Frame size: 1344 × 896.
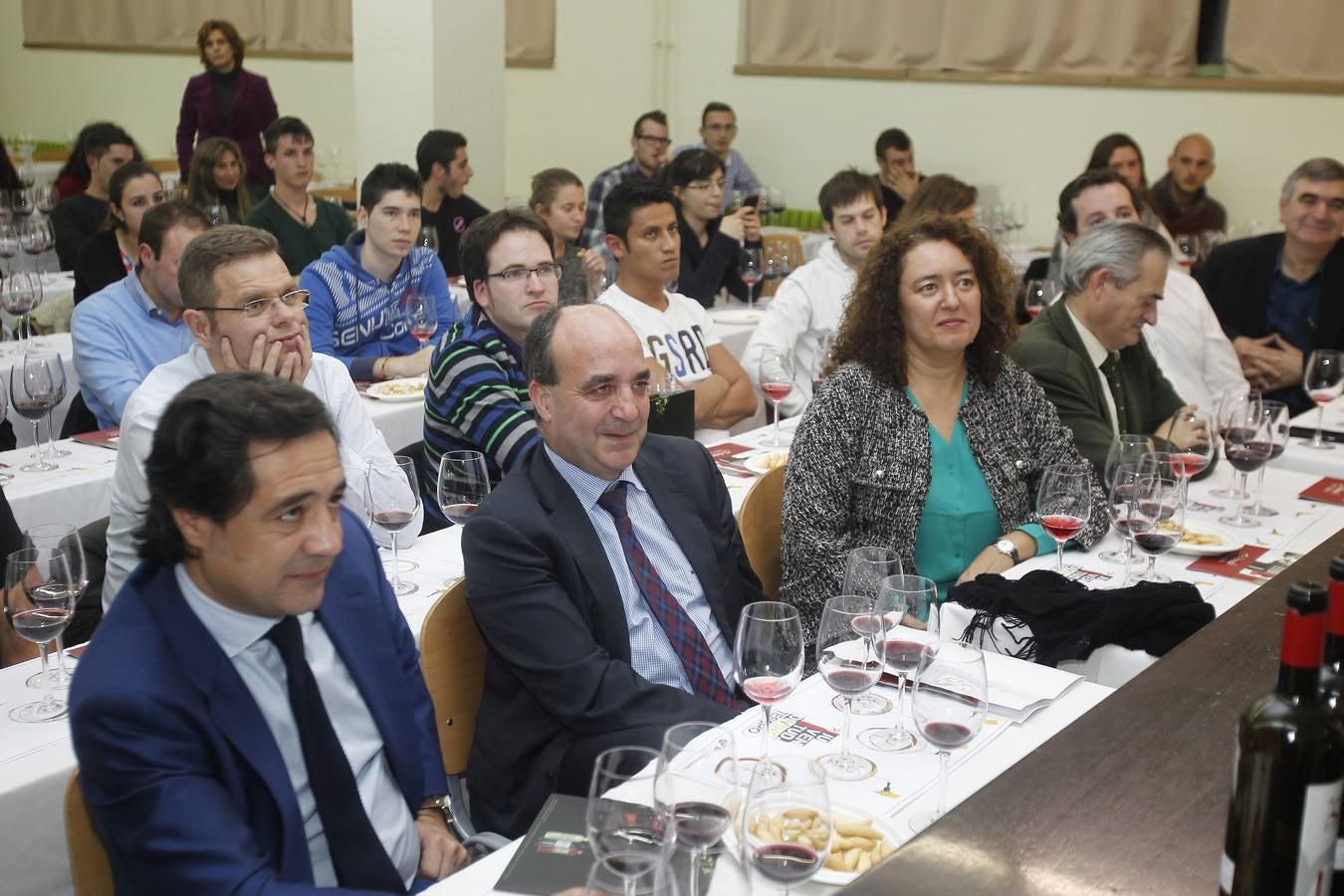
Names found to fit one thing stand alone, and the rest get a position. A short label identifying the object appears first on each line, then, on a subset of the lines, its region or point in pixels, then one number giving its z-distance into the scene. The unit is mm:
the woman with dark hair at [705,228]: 6062
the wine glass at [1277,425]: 2893
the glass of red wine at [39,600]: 2041
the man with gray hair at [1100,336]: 3281
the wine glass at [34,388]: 3242
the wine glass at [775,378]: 3713
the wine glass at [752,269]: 5781
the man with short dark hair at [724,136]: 8711
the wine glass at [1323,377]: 3785
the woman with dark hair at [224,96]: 8375
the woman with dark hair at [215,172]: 6535
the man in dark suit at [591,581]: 2090
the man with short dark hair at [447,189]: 6496
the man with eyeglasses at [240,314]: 2760
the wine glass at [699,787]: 1340
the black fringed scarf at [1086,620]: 2201
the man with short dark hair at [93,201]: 6672
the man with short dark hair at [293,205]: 6172
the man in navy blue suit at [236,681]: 1492
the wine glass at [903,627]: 1799
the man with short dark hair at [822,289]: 4680
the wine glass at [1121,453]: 2688
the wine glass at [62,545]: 2105
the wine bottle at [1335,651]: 1079
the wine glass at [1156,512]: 2457
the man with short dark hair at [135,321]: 3717
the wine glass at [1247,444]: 2859
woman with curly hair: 2744
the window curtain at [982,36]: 7648
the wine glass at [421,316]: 4551
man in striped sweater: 3029
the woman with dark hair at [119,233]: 4949
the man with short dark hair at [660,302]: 4262
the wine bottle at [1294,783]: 980
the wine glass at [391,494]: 2488
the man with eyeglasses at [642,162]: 7919
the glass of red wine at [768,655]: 1754
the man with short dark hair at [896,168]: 8148
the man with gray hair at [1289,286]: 4723
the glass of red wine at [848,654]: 1774
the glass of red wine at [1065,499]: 2506
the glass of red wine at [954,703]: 1565
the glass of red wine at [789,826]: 1311
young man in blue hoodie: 4520
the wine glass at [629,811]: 1297
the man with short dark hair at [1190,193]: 7367
